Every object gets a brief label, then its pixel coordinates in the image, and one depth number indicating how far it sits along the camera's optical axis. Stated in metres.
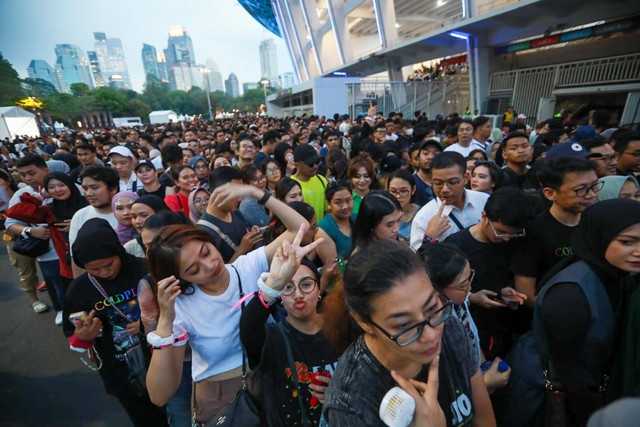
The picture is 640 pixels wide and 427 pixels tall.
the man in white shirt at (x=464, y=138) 5.15
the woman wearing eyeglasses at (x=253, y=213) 3.39
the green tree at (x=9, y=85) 37.94
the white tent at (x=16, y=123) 25.25
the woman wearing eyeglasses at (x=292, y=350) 1.46
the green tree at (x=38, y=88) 44.54
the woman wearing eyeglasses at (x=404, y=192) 3.18
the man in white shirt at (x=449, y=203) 2.68
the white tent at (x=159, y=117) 55.41
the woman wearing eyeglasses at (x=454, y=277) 1.63
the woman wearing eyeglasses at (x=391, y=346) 1.09
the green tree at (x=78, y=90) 53.31
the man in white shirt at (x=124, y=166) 4.64
